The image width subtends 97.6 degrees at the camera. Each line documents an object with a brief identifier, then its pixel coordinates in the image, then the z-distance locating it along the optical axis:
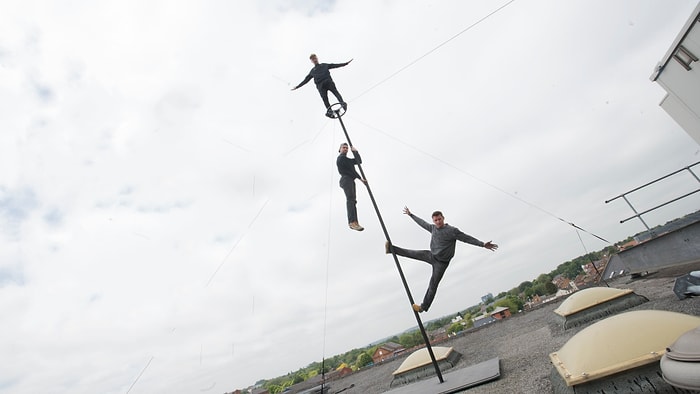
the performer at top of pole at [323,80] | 7.52
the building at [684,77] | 7.53
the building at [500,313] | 42.32
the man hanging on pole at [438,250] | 5.75
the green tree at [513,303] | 56.06
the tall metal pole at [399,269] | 6.08
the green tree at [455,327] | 44.74
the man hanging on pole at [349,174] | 6.79
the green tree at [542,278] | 83.89
